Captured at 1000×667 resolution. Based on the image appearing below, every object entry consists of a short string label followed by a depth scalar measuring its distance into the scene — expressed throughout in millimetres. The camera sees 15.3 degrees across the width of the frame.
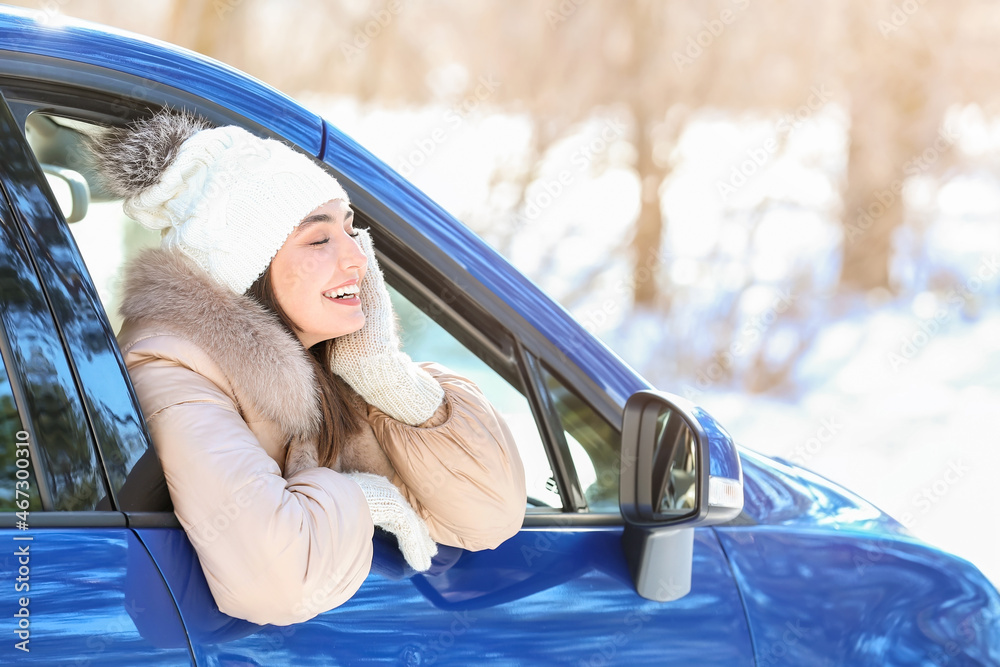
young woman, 4576
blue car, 4542
